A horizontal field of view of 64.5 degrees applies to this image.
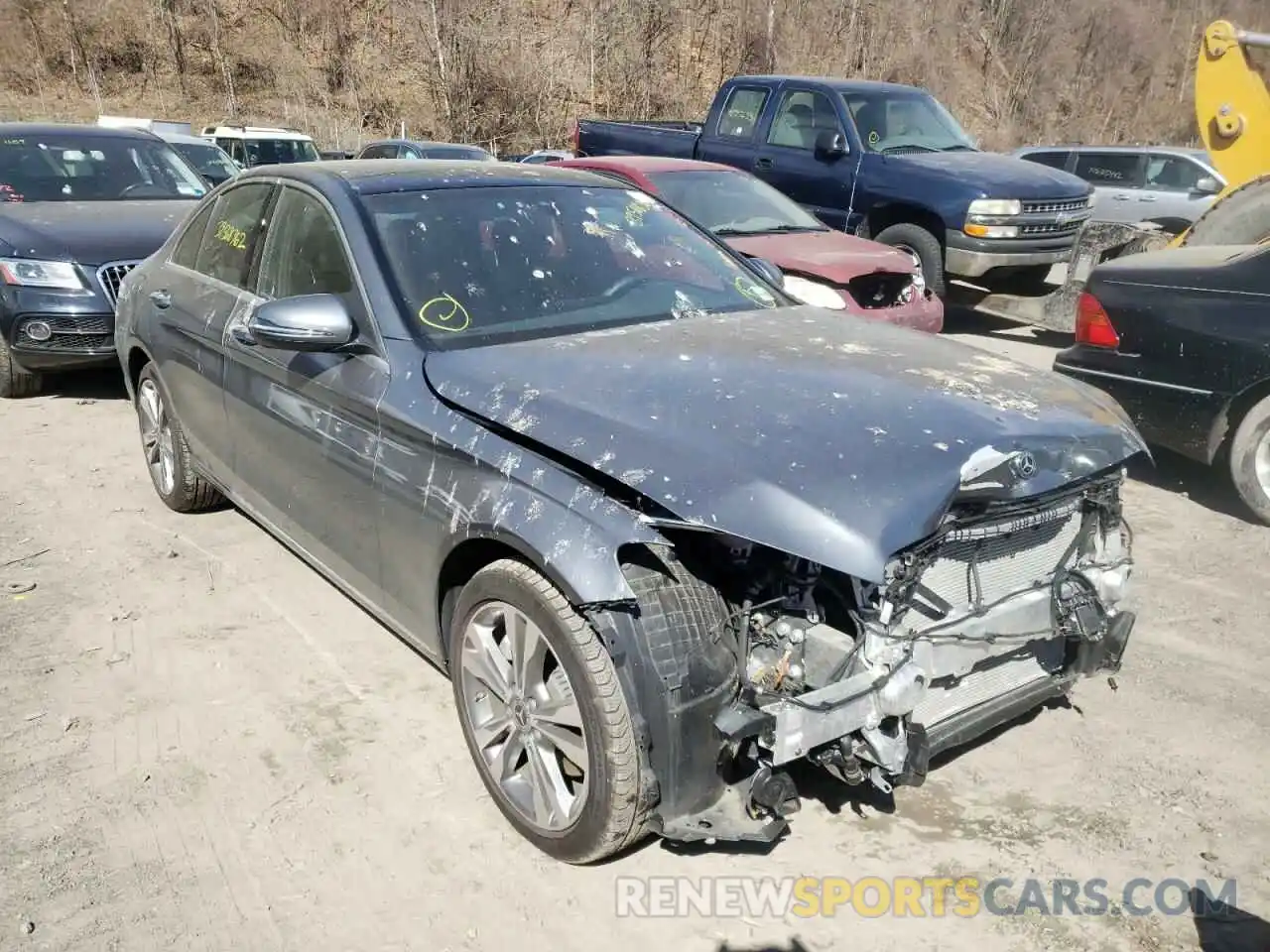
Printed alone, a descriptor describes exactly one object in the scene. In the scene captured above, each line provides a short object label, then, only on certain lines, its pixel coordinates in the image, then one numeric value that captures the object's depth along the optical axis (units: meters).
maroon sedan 7.04
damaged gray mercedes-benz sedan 2.47
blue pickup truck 9.01
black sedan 4.95
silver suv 13.98
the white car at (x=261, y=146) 19.59
